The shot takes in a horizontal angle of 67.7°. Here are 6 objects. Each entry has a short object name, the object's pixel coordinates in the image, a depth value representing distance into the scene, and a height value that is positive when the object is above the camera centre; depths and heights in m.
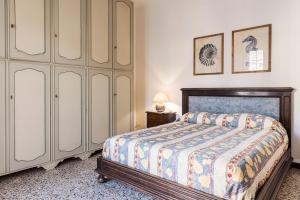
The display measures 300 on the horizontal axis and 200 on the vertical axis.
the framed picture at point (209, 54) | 3.53 +0.71
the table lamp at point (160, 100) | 3.95 -0.04
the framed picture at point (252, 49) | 3.10 +0.71
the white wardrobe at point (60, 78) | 2.68 +0.28
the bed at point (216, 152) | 1.66 -0.47
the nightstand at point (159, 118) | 3.84 -0.35
